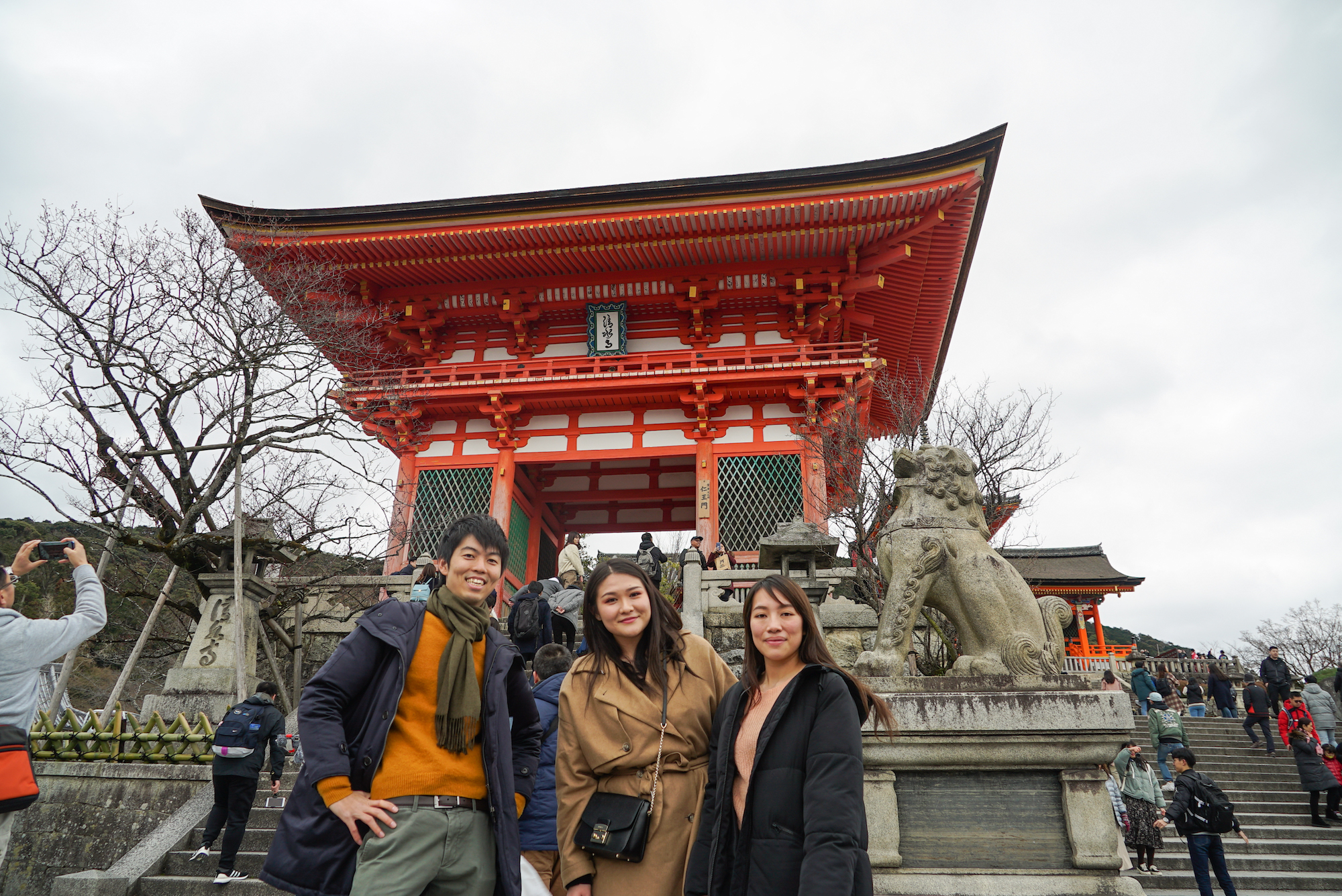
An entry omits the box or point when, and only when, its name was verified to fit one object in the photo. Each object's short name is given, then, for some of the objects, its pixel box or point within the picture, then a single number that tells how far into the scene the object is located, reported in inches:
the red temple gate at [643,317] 507.2
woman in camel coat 86.2
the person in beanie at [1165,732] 323.9
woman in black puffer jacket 72.1
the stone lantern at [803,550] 308.8
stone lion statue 147.7
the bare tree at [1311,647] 1123.3
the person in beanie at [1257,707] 406.3
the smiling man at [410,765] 77.3
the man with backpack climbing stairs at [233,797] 191.0
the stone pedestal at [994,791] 129.5
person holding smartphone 112.0
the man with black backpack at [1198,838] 207.3
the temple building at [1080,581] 843.4
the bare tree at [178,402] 321.4
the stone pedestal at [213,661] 286.7
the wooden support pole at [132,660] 278.1
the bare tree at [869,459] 416.2
